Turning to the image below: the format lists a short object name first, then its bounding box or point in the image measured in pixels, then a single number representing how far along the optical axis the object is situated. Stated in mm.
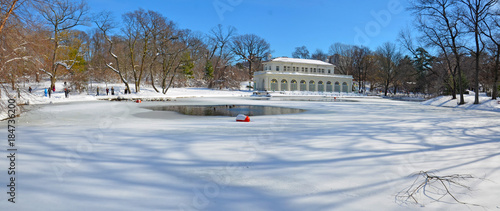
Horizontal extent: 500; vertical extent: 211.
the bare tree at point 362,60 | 73938
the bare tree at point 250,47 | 81688
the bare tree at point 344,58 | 81544
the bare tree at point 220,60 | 62562
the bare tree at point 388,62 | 64500
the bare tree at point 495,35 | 21975
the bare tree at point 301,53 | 101125
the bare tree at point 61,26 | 35438
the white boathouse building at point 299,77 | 61594
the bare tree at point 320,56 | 108062
